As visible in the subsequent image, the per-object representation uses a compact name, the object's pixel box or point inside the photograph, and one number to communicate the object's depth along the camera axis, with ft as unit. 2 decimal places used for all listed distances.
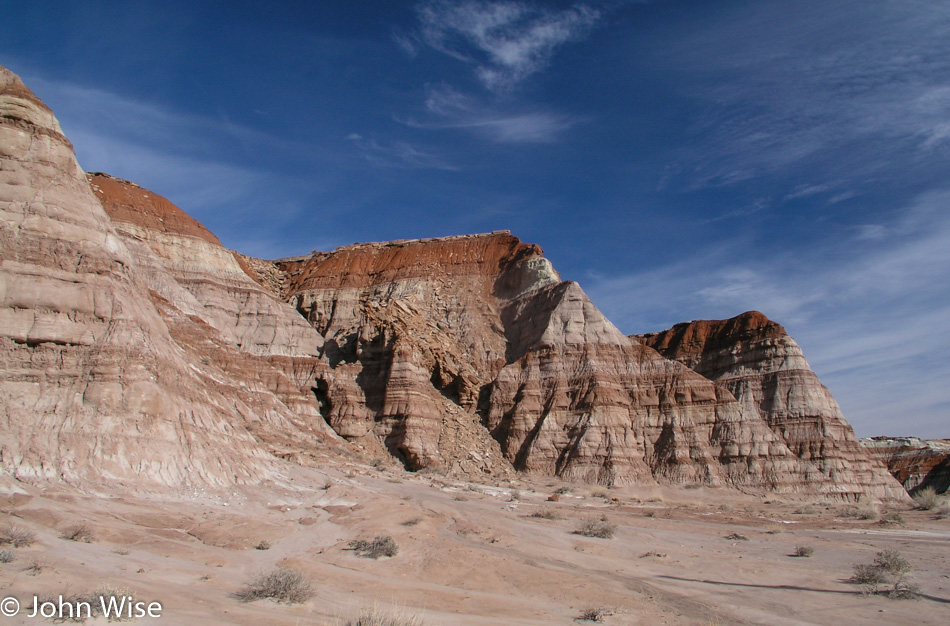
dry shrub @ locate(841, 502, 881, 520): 99.14
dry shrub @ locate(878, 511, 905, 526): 90.27
